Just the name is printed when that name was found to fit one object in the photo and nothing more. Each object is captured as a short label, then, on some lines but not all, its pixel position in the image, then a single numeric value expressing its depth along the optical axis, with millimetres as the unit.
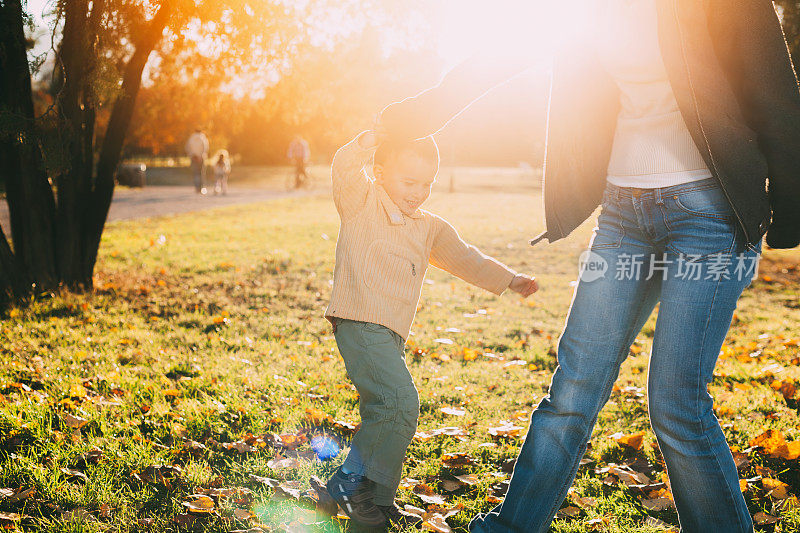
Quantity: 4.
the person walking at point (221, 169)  23250
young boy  2773
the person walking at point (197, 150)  22719
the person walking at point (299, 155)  25808
